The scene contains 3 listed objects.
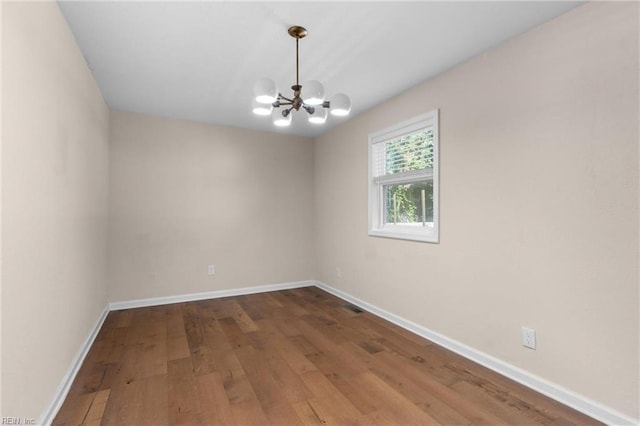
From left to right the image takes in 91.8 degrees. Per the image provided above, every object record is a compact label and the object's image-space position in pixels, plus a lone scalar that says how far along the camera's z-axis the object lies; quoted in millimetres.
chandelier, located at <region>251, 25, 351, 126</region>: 1900
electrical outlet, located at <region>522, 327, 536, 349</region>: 2070
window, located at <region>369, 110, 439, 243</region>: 2945
